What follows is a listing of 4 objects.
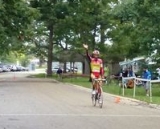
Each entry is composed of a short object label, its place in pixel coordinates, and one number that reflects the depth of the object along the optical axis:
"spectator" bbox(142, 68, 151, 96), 27.30
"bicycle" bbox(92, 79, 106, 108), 18.03
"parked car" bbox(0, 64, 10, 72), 96.71
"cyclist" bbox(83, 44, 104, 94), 17.75
